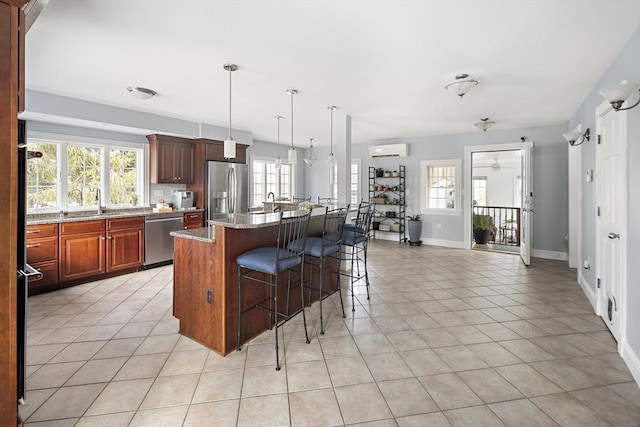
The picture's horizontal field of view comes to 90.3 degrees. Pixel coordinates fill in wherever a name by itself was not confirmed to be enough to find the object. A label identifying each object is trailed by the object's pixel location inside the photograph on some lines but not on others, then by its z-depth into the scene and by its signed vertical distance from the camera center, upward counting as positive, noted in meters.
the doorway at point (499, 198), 5.52 +0.33
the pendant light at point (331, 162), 5.22 +0.81
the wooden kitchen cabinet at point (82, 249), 4.06 -0.50
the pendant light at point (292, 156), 4.58 +0.79
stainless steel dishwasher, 4.93 -0.41
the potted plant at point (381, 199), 7.73 +0.28
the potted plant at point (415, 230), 7.24 -0.45
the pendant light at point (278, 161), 5.32 +0.85
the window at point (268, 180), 7.53 +0.78
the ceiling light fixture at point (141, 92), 3.75 +1.44
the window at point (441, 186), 6.96 +0.55
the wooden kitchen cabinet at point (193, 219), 5.43 -0.14
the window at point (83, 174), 4.39 +0.57
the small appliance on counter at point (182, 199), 5.64 +0.22
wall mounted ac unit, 7.45 +1.44
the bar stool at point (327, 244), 2.98 -0.33
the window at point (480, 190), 10.96 +0.69
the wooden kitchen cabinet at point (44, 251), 3.78 -0.48
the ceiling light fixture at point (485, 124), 5.39 +1.47
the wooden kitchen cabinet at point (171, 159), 5.32 +0.90
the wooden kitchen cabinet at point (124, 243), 4.50 -0.46
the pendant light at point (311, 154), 5.73 +1.55
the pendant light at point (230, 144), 3.12 +0.68
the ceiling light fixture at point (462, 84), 3.39 +1.36
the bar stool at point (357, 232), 3.72 -0.27
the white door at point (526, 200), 5.39 +0.17
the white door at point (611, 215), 2.58 -0.05
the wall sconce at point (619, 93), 2.20 +0.82
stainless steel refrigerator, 5.77 +0.43
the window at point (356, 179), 8.25 +0.82
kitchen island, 2.49 -0.59
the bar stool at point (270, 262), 2.39 -0.40
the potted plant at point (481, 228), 7.52 -0.43
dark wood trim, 1.27 +0.06
